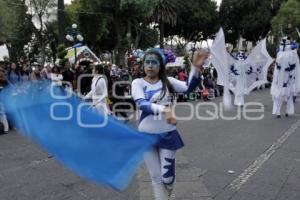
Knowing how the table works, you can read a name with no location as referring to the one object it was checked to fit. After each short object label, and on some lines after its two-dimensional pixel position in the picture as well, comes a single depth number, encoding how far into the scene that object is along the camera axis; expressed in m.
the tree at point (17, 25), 29.56
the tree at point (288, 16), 36.38
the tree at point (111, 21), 28.11
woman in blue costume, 3.63
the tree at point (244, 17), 44.70
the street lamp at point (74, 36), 19.62
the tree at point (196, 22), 42.38
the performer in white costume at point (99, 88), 8.66
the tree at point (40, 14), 37.23
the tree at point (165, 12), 36.45
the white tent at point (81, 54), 15.47
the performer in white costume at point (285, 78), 10.32
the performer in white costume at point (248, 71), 11.69
